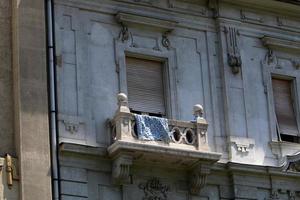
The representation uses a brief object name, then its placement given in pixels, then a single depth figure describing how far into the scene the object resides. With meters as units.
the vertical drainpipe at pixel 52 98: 27.02
